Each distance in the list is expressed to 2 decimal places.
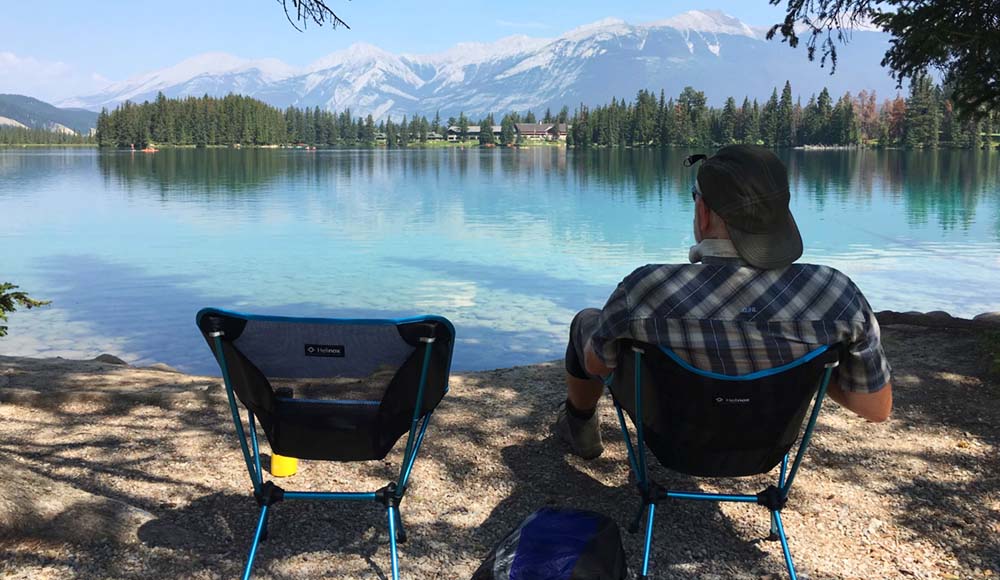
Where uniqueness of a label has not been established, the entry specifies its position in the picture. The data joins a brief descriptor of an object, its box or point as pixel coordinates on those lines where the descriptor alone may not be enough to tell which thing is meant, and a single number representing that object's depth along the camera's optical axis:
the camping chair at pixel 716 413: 2.60
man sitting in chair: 2.58
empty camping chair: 2.70
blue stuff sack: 2.45
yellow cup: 3.75
